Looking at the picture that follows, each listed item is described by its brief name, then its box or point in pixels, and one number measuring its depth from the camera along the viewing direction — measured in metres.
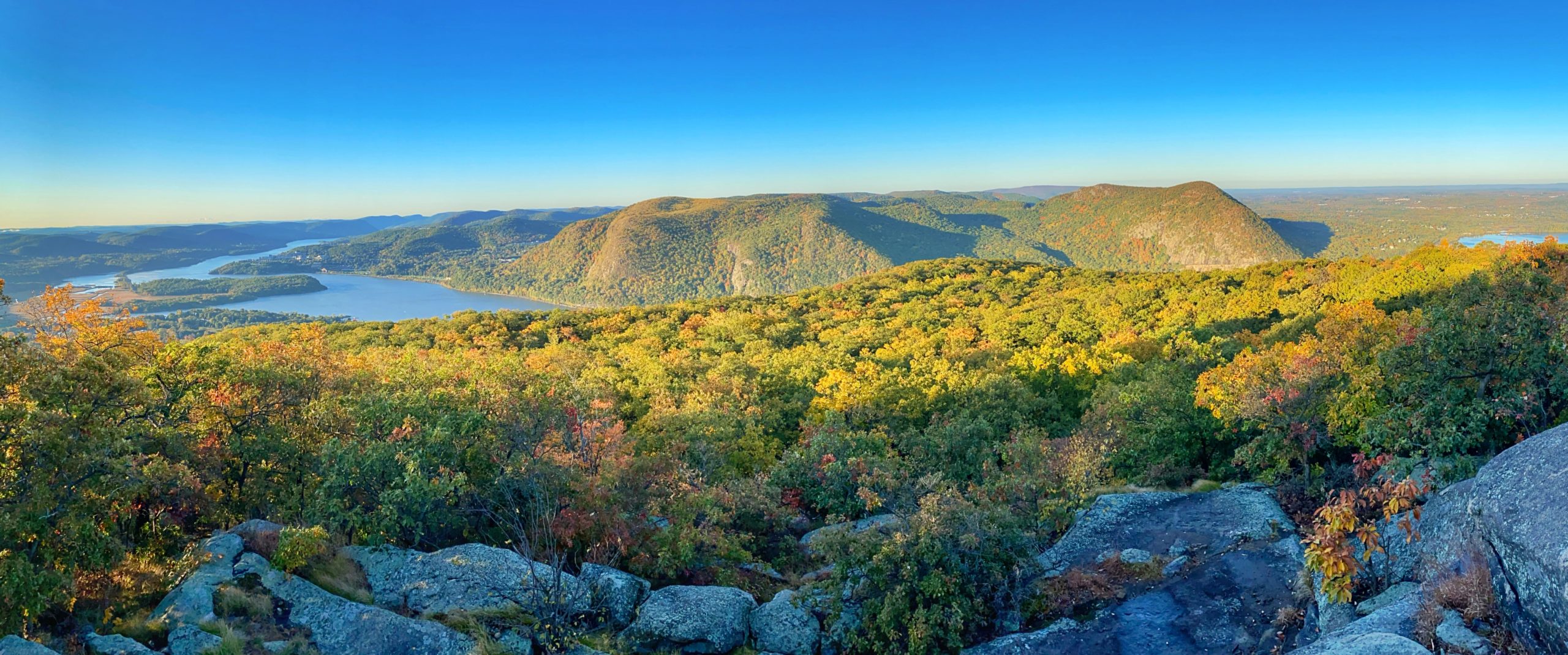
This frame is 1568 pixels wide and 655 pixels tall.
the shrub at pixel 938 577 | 13.48
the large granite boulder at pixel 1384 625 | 9.38
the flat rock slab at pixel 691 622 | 13.94
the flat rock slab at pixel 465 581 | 13.73
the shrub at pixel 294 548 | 13.39
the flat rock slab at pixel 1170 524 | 17.62
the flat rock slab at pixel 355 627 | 12.10
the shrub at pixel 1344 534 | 9.73
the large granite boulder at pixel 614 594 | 14.27
